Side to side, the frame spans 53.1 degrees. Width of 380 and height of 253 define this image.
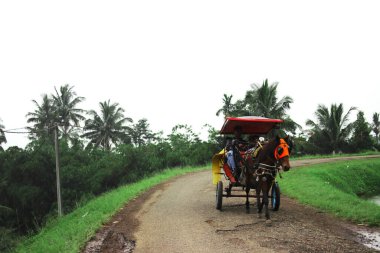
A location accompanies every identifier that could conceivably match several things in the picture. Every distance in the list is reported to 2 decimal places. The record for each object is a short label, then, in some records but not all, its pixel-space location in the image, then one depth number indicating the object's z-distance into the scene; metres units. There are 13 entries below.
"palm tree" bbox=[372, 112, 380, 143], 73.06
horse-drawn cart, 8.79
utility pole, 19.49
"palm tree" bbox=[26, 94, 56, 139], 48.19
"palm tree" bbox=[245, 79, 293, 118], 33.28
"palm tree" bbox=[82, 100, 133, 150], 48.88
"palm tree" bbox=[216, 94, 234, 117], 41.65
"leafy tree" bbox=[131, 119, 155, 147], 73.94
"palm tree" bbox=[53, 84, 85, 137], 49.75
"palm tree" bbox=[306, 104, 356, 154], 38.09
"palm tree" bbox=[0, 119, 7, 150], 41.78
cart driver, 10.30
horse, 8.46
